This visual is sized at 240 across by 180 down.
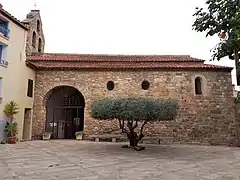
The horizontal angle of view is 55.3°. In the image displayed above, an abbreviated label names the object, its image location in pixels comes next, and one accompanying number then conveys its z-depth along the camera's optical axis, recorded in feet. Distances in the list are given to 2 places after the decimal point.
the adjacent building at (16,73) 41.63
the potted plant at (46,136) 49.67
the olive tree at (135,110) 34.35
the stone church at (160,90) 49.08
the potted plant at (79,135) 50.07
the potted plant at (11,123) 41.45
